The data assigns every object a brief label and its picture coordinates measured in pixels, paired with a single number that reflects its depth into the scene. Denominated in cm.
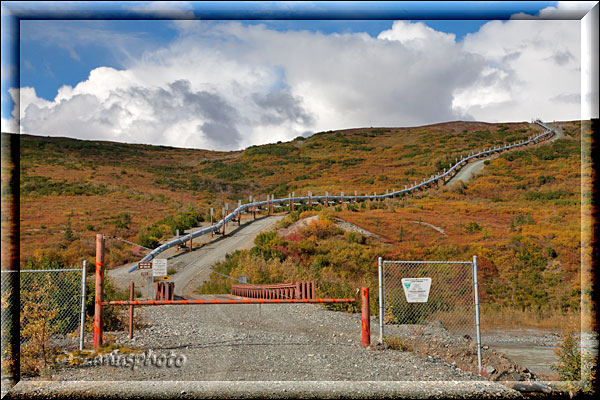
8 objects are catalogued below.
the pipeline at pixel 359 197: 2167
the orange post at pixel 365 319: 893
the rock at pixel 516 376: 872
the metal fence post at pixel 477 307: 826
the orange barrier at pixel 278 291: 1327
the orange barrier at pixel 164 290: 1291
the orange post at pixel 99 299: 855
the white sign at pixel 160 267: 1016
